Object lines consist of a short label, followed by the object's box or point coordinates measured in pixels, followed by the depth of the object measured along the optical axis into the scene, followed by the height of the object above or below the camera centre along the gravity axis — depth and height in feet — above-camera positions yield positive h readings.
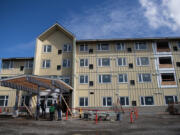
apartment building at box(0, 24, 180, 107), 76.64 +15.20
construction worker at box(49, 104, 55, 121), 49.73 -4.73
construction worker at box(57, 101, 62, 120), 50.94 -4.23
